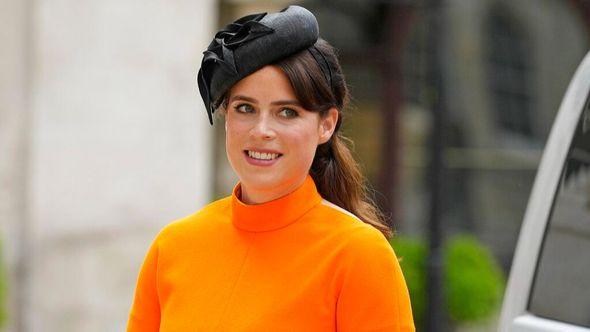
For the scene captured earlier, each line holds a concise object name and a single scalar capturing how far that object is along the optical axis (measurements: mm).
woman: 5055
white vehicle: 7273
